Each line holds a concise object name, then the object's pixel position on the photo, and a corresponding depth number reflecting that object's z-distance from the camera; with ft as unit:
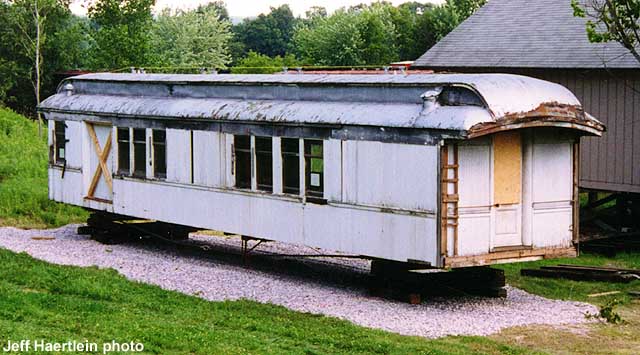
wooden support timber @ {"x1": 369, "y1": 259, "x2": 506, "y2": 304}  57.52
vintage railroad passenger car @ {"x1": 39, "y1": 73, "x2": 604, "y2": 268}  54.08
